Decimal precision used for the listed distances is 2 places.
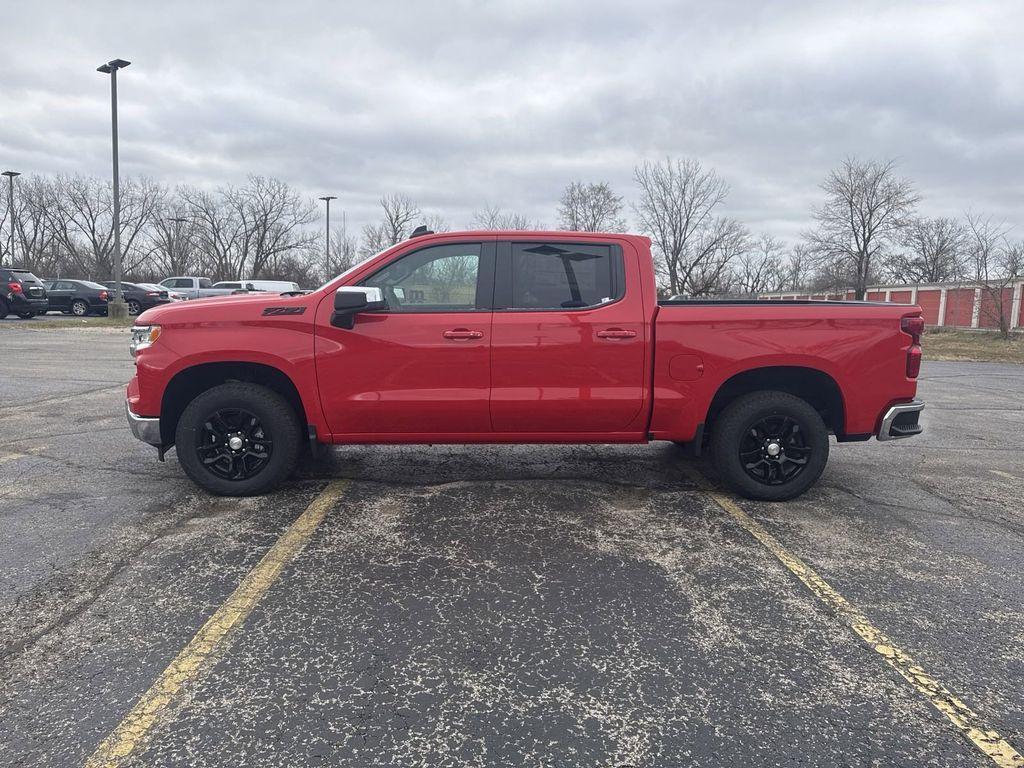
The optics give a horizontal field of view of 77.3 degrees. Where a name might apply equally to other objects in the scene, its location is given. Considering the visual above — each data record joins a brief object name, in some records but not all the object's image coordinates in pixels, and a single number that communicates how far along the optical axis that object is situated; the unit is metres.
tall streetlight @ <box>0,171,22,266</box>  54.05
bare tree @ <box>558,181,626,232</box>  46.62
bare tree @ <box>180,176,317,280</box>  56.84
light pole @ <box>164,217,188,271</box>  59.57
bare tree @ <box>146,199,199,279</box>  59.50
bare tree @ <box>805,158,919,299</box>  48.09
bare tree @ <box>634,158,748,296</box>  42.25
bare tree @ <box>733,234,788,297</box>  74.31
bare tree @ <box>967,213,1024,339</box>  27.75
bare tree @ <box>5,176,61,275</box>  57.34
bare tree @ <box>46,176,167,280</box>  57.25
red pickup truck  4.25
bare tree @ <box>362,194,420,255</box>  54.81
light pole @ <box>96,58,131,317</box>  20.00
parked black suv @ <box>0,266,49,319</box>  21.66
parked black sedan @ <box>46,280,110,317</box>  27.11
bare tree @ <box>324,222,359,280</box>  57.21
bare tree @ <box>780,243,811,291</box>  73.81
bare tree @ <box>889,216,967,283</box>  65.50
